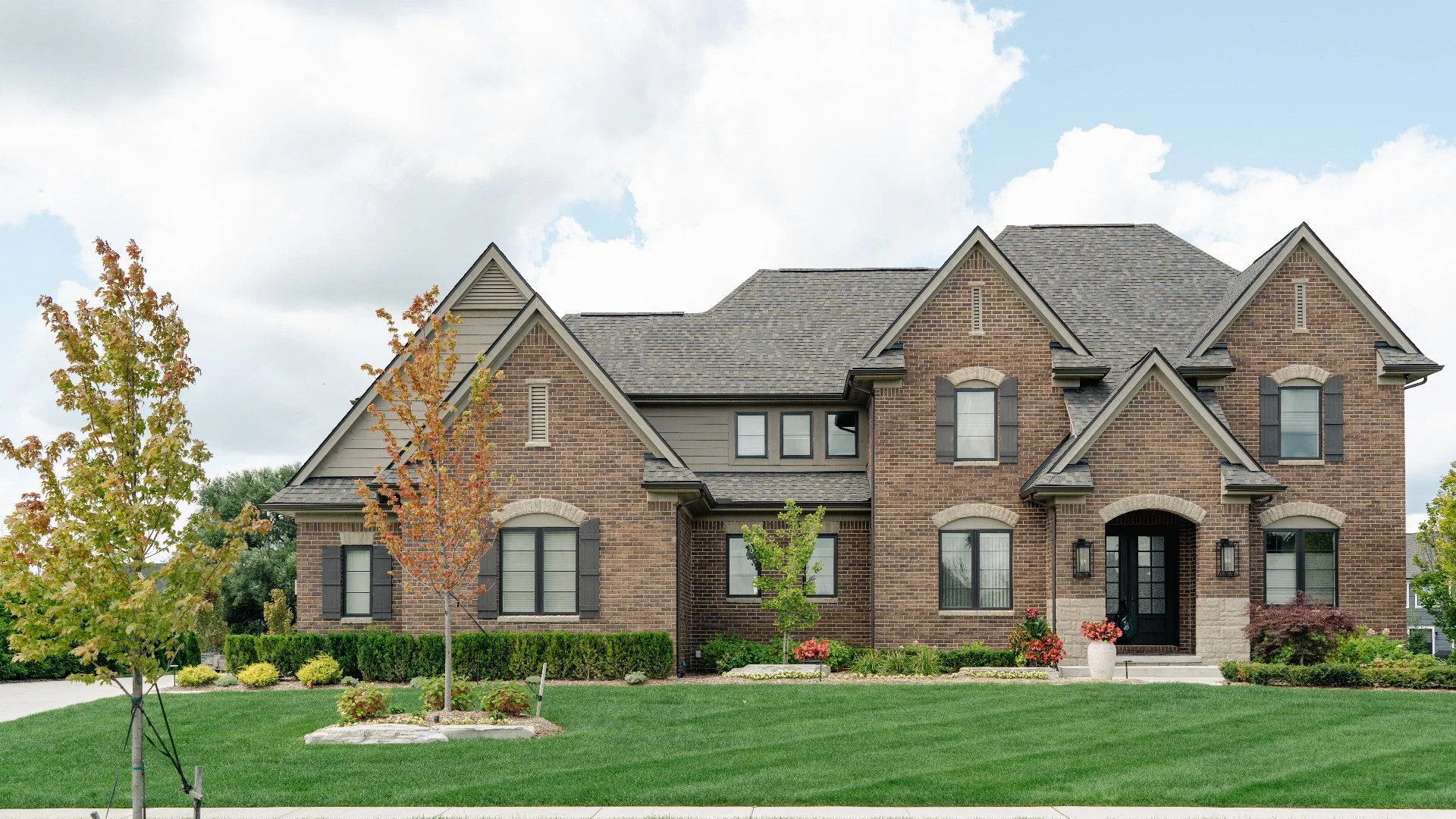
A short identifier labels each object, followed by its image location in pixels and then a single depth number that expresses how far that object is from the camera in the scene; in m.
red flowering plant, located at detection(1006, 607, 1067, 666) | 23.91
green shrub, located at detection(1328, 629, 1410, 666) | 23.27
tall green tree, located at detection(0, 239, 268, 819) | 10.64
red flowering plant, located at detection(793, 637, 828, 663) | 24.52
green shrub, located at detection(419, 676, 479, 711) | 17.95
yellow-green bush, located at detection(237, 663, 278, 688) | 23.67
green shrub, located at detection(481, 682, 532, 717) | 17.66
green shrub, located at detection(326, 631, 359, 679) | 24.44
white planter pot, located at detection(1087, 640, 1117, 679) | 23.05
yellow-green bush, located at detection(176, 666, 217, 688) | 24.16
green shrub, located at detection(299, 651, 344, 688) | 23.55
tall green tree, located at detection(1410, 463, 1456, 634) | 24.67
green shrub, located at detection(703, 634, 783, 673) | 25.14
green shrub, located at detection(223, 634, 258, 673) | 24.97
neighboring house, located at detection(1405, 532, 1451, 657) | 61.12
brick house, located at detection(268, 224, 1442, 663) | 24.36
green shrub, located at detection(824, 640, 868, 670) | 24.73
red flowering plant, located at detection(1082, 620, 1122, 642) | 23.25
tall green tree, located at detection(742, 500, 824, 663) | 24.69
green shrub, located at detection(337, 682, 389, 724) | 17.28
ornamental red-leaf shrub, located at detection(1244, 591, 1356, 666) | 22.73
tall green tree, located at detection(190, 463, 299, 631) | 44.62
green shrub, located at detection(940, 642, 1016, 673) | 24.05
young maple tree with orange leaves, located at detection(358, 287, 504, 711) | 17.77
